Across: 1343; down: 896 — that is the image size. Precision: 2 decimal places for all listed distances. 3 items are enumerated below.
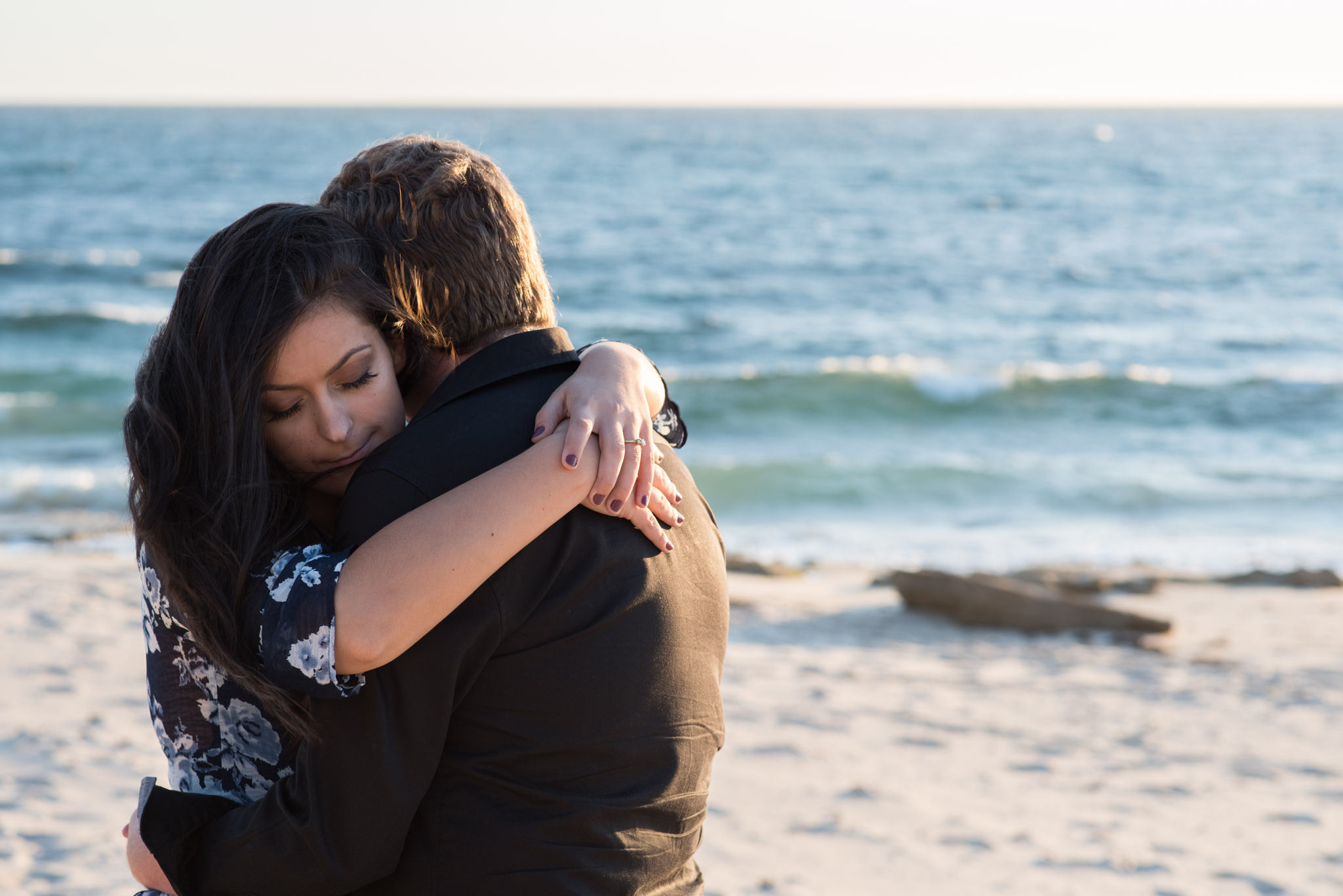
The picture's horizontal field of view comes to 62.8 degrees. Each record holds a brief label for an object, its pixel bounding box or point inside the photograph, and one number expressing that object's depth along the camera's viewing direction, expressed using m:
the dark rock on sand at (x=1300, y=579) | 8.32
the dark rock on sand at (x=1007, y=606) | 7.11
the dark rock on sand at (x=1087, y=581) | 8.13
